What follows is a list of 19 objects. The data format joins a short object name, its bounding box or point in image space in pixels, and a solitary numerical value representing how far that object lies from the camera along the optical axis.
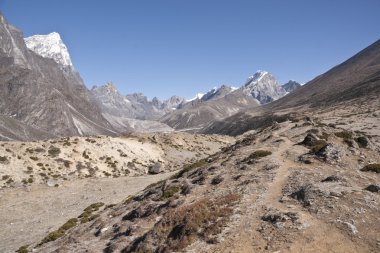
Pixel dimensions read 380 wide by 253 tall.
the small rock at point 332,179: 25.97
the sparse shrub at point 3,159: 59.22
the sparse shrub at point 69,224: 35.56
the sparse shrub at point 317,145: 32.50
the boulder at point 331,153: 30.62
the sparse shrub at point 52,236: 32.38
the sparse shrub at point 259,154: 34.25
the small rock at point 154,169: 70.35
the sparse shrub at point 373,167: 28.68
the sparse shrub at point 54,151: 68.06
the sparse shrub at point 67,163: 66.93
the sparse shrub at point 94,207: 41.82
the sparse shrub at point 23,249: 31.09
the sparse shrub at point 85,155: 72.19
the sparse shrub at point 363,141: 35.56
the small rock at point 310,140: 36.47
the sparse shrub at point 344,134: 37.88
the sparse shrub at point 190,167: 40.74
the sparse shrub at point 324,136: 37.59
